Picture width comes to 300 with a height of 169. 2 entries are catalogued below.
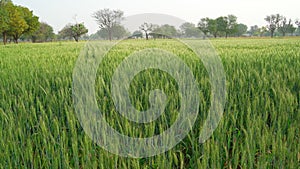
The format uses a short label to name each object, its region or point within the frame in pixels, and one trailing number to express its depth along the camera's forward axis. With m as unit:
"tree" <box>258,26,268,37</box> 66.31
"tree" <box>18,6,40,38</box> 33.81
